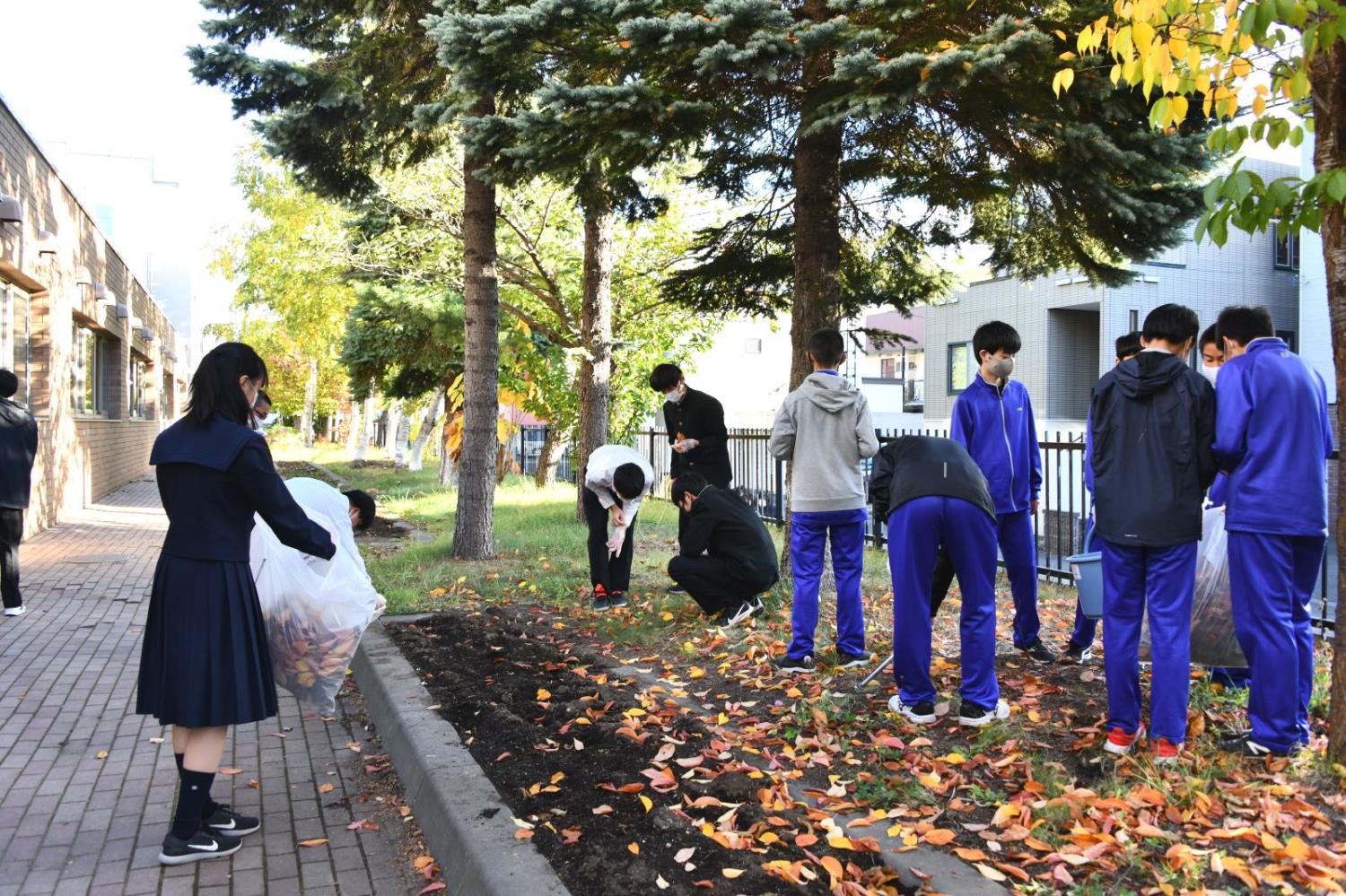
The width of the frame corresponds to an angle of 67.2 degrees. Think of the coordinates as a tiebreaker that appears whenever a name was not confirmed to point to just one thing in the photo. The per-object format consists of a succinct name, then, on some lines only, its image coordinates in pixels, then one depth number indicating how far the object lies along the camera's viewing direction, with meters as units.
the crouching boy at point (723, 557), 6.64
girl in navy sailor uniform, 3.69
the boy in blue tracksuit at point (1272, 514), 3.85
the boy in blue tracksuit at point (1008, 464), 5.55
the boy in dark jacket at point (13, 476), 7.70
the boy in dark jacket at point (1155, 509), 3.87
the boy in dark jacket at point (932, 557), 4.46
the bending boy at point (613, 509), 7.15
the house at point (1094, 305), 21.03
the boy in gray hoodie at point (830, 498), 5.50
